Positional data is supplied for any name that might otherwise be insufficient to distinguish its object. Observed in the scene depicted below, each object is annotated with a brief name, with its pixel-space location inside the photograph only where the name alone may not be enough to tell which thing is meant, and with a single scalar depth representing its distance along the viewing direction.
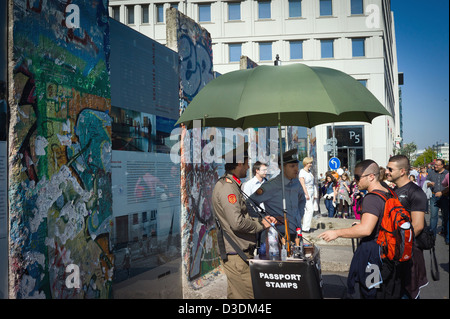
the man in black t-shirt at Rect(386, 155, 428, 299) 4.11
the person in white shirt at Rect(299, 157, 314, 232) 10.77
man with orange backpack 3.72
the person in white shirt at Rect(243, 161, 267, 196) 7.93
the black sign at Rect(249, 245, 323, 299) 3.48
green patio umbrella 3.39
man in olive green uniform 4.15
